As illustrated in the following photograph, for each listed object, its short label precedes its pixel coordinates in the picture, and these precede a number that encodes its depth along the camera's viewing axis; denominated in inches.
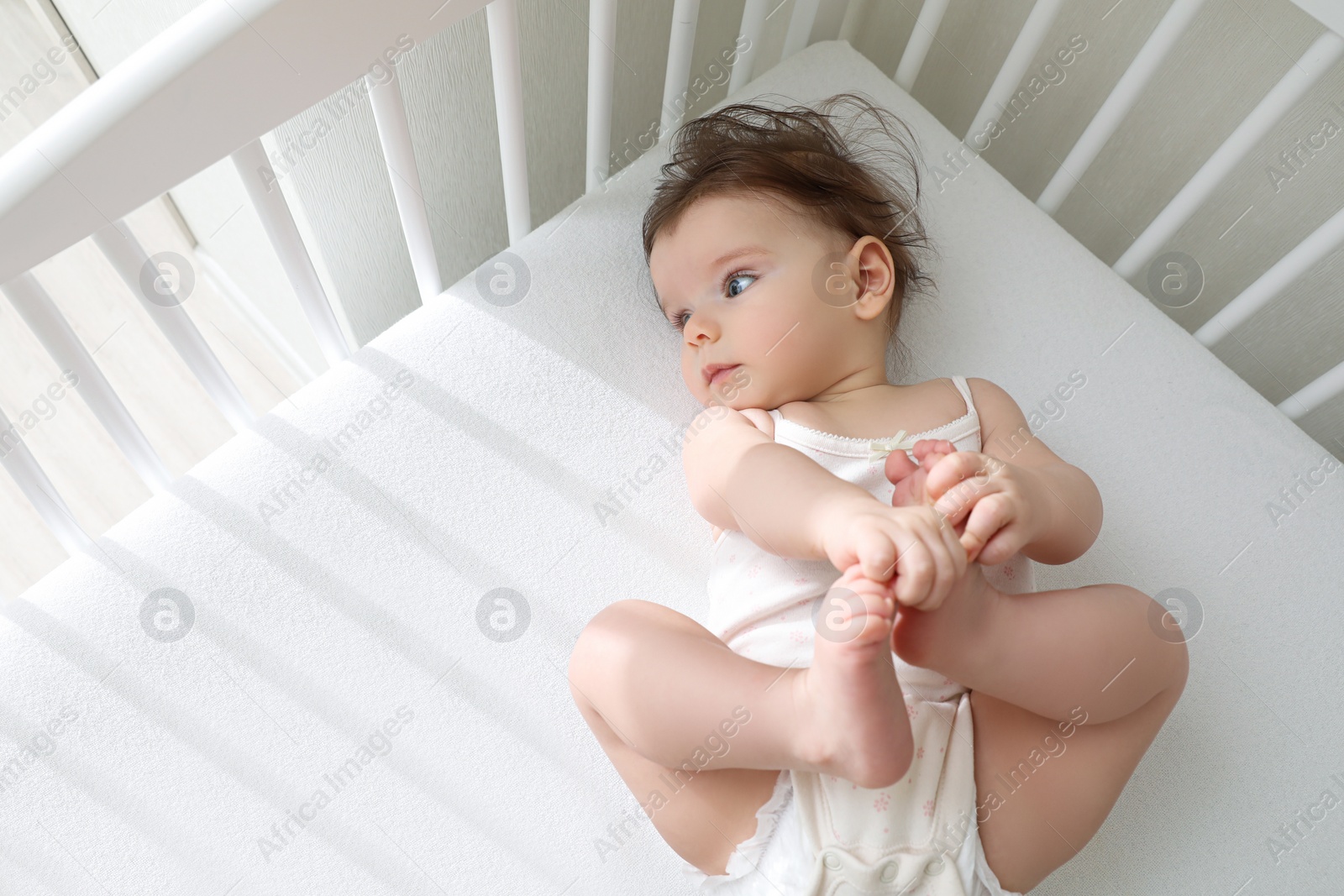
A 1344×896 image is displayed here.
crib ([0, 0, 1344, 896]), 31.7
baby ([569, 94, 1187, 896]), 27.0
